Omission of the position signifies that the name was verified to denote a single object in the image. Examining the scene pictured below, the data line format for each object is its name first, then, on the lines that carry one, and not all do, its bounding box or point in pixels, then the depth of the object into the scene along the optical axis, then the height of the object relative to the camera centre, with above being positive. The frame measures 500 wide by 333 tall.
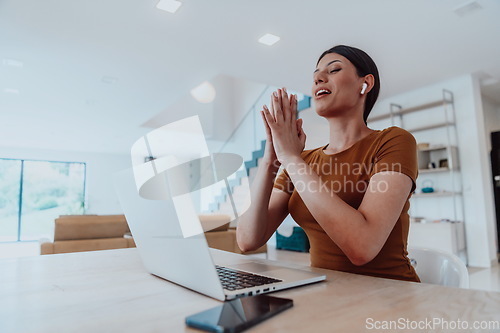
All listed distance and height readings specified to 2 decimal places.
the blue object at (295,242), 5.80 -0.72
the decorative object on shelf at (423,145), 4.96 +0.81
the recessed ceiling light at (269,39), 3.57 +1.78
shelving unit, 4.64 +0.41
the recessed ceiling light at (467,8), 3.00 +1.74
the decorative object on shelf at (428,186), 4.95 +0.20
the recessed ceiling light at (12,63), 4.10 +1.81
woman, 0.72 +0.06
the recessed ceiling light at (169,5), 2.94 +1.78
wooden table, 0.40 -0.15
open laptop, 0.48 -0.09
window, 9.91 +0.37
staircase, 6.86 +0.41
